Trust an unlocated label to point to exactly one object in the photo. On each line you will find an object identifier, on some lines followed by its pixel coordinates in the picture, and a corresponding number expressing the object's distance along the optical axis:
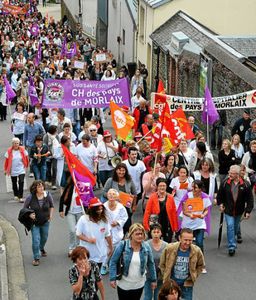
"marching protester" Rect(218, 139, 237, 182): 15.17
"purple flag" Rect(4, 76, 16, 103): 24.50
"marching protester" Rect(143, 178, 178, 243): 11.82
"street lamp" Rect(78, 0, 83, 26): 50.53
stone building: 21.14
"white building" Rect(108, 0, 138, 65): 36.62
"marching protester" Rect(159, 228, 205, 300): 9.88
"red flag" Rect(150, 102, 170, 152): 15.16
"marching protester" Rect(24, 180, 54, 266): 12.60
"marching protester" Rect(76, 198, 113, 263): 11.05
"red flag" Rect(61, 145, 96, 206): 12.53
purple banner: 18.72
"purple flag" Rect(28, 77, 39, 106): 23.42
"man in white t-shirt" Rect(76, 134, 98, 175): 15.80
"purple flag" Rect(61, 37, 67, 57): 36.60
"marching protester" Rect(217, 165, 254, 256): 12.88
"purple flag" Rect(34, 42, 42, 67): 35.08
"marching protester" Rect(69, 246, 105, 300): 9.10
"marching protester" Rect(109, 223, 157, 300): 9.74
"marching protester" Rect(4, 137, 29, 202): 16.09
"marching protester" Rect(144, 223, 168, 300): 10.16
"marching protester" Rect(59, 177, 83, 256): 12.70
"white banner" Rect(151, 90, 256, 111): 17.80
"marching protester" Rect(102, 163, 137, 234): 12.98
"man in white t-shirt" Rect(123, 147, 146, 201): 14.25
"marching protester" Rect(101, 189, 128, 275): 11.71
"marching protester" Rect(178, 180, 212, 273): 12.21
